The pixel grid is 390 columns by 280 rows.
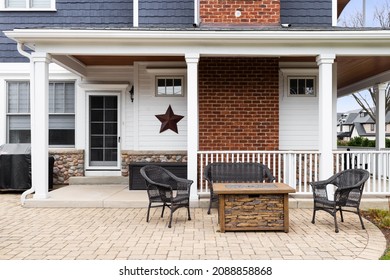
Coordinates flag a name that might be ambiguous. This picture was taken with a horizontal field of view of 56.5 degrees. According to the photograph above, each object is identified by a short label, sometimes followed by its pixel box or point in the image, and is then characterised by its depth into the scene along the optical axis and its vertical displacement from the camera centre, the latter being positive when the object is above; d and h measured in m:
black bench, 7.01 -0.66
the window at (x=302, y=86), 9.13 +1.31
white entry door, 9.73 +0.18
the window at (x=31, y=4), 9.83 +3.63
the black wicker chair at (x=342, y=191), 5.59 -0.85
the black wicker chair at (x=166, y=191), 5.88 -0.90
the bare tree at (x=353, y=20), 23.19 +7.63
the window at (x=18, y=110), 9.90 +0.76
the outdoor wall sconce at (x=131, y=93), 9.54 +1.18
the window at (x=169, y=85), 9.35 +1.37
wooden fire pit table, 5.44 -1.08
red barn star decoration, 9.29 +0.46
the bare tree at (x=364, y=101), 24.48 +2.65
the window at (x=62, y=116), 9.84 +0.59
